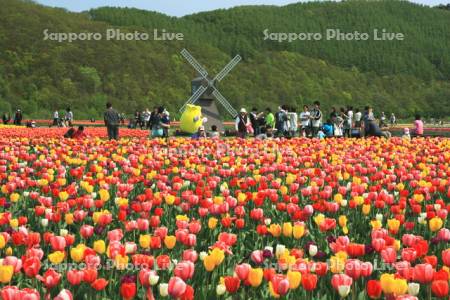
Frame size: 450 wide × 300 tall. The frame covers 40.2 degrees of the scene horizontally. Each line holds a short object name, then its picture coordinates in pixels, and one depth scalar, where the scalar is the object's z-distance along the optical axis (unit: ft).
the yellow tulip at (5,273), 10.93
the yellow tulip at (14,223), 16.07
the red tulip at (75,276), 10.99
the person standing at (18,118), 137.22
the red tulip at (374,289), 10.19
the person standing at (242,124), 70.30
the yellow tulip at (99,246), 13.39
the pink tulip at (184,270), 11.19
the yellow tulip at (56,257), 12.18
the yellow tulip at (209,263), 11.95
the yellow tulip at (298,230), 15.06
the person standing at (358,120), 80.93
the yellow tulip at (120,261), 12.23
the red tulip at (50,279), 10.96
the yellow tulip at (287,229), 15.58
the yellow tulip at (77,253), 12.44
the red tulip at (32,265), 11.53
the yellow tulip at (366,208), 18.46
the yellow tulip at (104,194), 20.04
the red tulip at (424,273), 10.91
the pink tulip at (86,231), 15.17
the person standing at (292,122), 82.27
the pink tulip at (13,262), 11.93
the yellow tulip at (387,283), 10.16
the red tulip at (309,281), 10.33
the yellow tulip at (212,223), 16.20
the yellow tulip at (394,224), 15.53
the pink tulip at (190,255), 12.60
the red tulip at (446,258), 11.98
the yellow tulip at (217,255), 12.01
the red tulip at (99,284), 10.84
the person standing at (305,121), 79.05
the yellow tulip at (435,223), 16.04
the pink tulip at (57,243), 13.53
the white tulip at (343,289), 10.46
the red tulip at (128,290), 10.09
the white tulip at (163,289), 10.81
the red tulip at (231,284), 10.57
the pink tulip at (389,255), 12.57
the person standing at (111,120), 66.28
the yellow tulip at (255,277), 10.85
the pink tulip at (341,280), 10.54
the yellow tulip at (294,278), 10.53
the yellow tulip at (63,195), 20.35
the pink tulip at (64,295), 9.42
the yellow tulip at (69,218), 16.79
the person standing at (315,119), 76.59
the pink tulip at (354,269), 11.31
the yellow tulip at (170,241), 13.62
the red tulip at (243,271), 11.05
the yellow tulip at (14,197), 20.15
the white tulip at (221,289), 11.10
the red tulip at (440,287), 10.06
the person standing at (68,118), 136.00
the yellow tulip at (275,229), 15.35
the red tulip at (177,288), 10.12
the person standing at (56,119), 146.61
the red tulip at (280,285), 10.27
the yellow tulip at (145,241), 13.44
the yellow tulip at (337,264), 11.66
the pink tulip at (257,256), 12.91
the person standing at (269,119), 80.55
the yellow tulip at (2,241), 13.55
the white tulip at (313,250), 14.29
